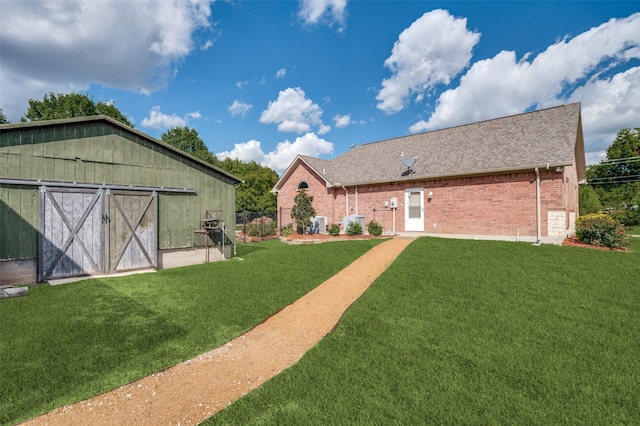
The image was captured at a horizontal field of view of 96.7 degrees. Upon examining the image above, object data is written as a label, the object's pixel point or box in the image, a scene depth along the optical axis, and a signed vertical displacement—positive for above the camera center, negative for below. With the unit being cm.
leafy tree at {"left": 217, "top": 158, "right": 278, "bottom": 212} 4709 +541
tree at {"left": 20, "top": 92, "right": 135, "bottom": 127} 2868 +1126
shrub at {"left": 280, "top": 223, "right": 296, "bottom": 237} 1958 -117
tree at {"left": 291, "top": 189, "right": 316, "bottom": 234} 1850 +19
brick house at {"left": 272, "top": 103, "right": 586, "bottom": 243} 1237 +170
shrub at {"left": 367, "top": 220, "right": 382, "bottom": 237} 1595 -84
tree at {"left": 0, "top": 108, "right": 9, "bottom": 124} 2704 +948
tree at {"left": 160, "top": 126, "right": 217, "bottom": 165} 4606 +1226
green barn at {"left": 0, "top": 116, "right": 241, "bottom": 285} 754 +43
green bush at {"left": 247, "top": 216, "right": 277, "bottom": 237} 2104 -112
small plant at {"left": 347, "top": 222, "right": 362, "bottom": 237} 1639 -91
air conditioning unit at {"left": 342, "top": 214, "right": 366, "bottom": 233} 1712 -40
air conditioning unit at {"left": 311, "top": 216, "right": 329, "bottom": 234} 1952 -58
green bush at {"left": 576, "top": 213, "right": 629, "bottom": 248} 1049 -82
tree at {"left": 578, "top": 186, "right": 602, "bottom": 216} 2386 +76
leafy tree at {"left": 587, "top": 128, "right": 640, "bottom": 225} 3362 +533
